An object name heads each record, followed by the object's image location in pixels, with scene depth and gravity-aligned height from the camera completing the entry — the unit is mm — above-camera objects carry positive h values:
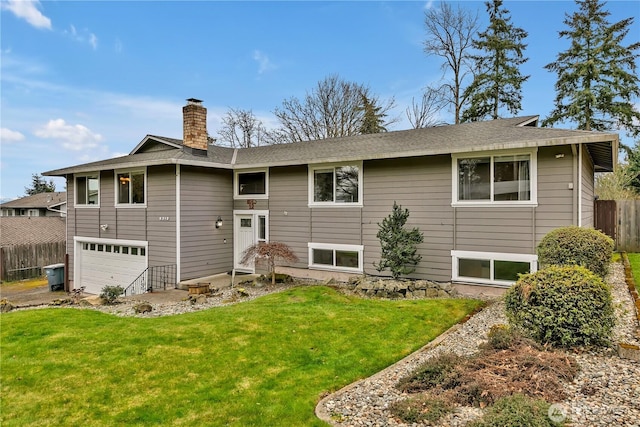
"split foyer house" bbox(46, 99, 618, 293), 8516 +315
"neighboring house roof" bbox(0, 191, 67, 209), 33219 +799
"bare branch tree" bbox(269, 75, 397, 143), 27531 +7649
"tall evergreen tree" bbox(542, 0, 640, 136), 20109 +7538
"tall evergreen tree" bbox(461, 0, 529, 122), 22203 +8607
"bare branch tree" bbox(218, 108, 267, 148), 31906 +7135
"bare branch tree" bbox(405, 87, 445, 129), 24297 +6874
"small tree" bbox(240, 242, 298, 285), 10727 -1283
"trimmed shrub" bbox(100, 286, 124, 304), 9609 -2279
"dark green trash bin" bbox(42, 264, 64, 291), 15523 -2875
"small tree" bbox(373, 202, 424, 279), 9430 -898
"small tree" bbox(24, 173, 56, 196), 47094 +3096
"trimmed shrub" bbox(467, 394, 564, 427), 2955 -1724
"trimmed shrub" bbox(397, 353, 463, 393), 4055 -1914
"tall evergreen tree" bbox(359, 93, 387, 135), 27141 +6755
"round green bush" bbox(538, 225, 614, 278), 6785 -793
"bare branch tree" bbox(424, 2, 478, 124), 23031 +10701
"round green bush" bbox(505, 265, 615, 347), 4492 -1266
